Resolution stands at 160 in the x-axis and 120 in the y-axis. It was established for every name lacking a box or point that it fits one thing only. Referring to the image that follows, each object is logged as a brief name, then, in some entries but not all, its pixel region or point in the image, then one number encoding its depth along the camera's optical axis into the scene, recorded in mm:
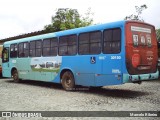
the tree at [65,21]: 30219
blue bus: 10883
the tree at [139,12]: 27625
